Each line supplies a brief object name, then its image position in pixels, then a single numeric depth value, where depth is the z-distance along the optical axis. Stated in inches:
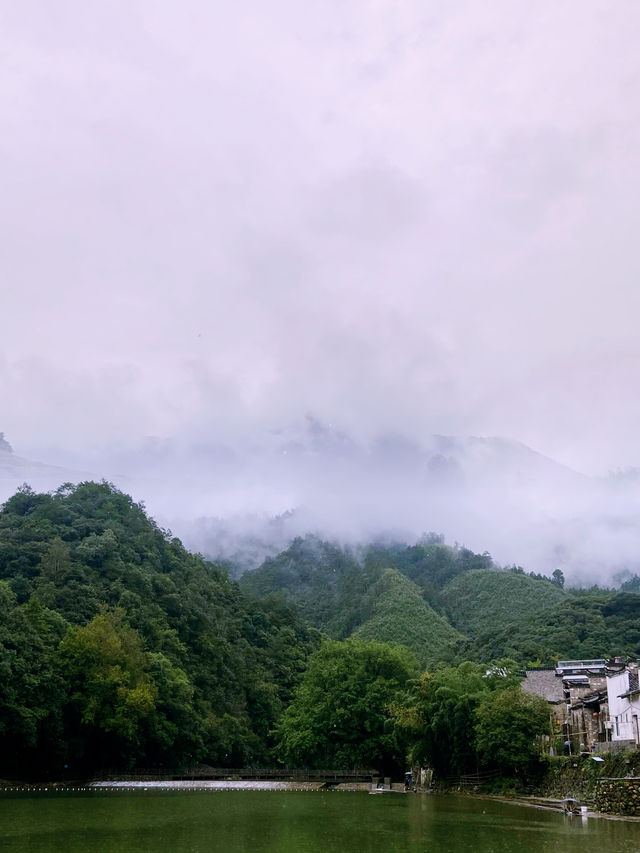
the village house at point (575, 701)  1791.3
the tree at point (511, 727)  1728.6
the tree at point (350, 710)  2495.1
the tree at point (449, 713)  1947.6
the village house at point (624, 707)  1525.6
